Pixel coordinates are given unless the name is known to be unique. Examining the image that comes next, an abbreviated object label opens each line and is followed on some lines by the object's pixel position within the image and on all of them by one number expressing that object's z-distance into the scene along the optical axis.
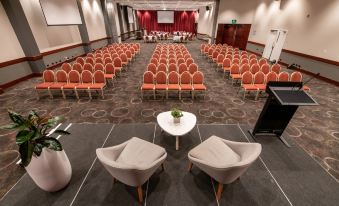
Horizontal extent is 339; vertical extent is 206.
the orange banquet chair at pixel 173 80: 4.80
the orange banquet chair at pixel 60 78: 4.90
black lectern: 2.43
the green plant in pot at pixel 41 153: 1.65
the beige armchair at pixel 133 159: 1.67
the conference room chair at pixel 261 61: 6.54
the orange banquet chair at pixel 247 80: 4.92
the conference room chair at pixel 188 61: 6.41
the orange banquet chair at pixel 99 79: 4.86
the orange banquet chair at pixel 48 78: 4.86
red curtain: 27.39
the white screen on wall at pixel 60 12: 7.31
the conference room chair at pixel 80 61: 6.35
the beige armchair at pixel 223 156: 1.71
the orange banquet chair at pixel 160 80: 4.77
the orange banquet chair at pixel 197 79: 4.81
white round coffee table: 2.73
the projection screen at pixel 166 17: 26.62
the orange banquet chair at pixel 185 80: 4.79
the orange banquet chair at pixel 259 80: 4.95
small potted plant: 2.83
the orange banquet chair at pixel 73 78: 4.87
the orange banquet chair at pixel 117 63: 6.52
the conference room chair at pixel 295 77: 4.95
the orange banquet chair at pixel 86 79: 4.80
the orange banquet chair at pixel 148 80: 4.74
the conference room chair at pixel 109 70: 5.75
